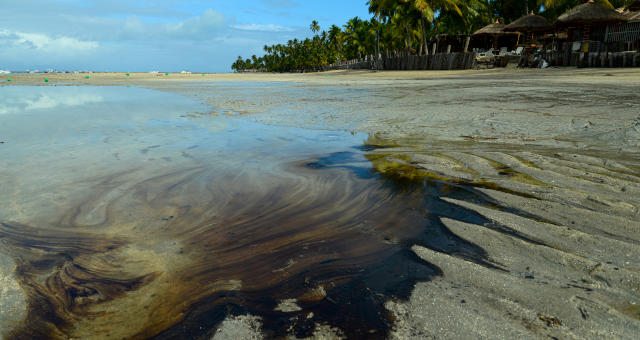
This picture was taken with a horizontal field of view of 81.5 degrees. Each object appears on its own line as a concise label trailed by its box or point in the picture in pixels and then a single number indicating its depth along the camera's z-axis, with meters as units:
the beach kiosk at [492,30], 26.67
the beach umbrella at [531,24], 24.12
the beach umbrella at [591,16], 20.84
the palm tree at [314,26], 89.44
